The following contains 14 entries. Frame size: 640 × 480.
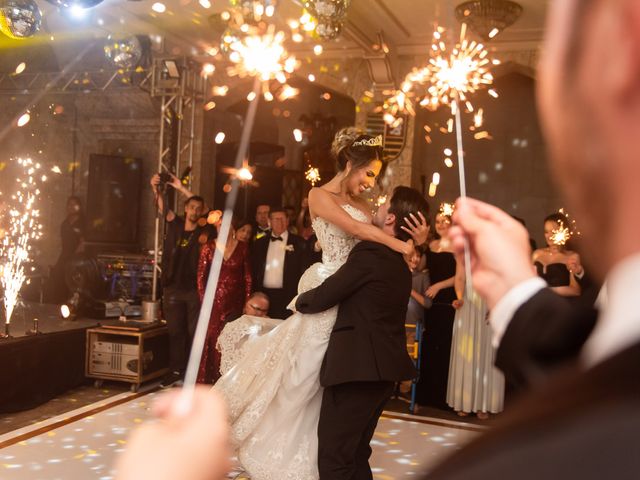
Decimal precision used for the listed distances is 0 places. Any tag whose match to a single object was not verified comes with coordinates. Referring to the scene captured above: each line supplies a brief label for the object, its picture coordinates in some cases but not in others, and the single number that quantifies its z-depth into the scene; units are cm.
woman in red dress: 577
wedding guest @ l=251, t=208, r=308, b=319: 619
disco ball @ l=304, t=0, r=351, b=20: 478
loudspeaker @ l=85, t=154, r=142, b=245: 941
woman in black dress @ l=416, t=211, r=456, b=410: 543
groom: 287
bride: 316
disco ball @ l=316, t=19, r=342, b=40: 499
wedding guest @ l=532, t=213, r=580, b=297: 492
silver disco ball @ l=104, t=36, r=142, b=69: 741
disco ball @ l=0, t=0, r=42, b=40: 480
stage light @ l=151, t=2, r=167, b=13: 711
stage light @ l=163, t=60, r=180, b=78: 738
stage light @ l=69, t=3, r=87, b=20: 787
